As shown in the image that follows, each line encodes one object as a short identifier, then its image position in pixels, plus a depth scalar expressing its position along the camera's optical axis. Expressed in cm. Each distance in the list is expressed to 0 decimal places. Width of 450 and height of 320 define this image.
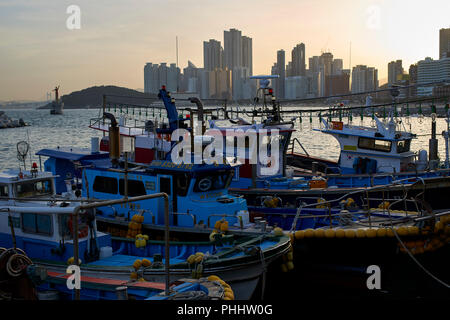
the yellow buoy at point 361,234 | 1194
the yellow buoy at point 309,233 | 1216
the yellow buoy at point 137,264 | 1009
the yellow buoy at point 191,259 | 1008
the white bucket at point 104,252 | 1130
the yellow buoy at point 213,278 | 872
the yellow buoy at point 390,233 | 1188
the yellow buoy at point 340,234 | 1204
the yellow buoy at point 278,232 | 1161
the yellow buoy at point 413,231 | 1181
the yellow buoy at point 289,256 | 1131
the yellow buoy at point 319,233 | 1210
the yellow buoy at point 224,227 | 1239
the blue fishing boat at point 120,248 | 1005
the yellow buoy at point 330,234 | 1206
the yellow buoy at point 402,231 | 1184
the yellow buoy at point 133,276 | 982
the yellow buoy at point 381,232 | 1191
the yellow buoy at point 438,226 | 1165
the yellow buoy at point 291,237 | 1217
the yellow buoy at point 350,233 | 1200
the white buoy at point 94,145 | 2006
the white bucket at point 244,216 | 1301
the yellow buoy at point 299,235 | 1221
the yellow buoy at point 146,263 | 1016
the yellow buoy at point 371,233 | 1191
